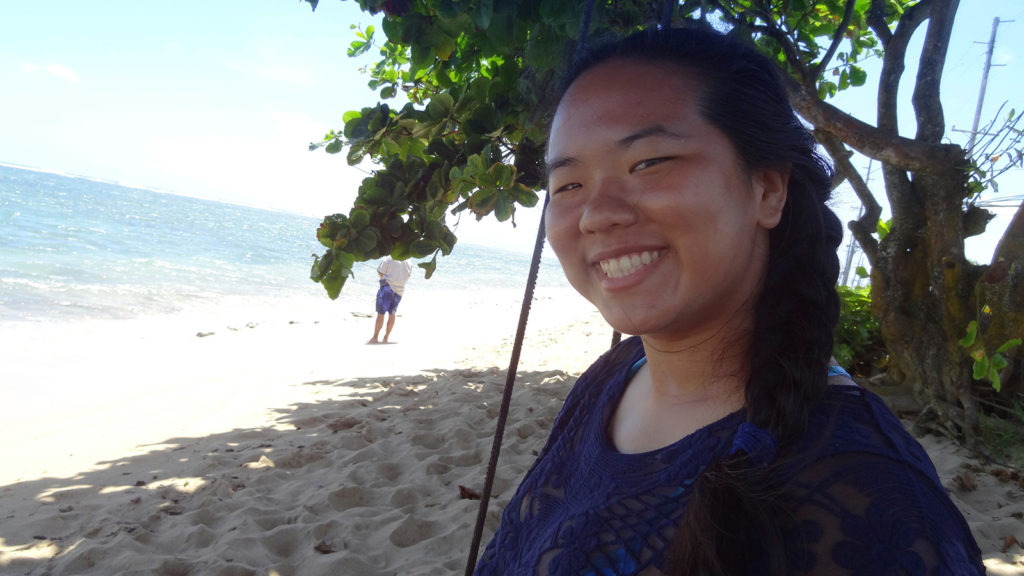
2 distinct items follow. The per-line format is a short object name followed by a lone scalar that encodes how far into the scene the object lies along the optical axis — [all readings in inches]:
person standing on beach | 415.5
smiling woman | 30.5
